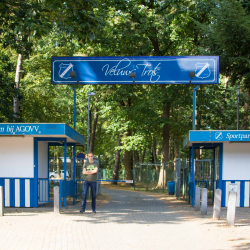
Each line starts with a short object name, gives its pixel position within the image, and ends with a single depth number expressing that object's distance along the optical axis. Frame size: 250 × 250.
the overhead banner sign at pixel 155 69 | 15.53
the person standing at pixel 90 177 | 10.95
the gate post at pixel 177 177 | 18.86
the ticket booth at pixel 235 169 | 13.05
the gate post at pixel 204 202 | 10.61
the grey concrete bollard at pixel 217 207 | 9.72
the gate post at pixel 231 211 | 8.65
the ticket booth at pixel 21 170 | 12.38
